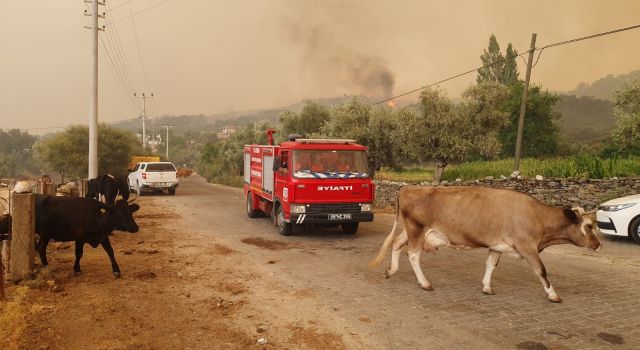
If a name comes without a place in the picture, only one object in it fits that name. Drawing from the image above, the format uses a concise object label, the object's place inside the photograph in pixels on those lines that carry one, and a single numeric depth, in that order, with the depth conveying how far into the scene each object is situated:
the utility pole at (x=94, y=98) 18.67
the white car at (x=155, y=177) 27.00
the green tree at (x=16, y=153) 102.00
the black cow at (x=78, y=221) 7.96
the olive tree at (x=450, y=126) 23.98
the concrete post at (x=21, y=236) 7.55
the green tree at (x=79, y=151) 43.84
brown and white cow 6.83
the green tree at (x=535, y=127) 57.16
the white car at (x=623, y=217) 11.05
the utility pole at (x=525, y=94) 20.02
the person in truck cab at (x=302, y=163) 11.99
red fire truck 11.77
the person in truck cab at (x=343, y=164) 12.38
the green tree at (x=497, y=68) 68.06
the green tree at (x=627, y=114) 25.52
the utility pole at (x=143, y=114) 68.09
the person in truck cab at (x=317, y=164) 12.15
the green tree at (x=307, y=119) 41.72
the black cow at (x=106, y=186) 15.41
